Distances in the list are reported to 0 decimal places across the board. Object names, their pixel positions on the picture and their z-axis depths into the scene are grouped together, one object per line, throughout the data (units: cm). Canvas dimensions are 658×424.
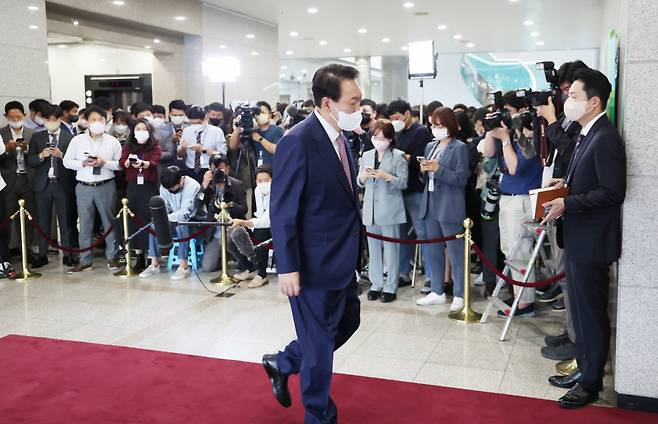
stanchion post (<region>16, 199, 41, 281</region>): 721
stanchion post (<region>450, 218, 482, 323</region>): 539
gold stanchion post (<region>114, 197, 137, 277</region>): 731
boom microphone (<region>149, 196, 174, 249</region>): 618
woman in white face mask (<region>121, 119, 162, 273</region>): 740
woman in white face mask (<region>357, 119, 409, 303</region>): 593
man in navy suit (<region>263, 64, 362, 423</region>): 312
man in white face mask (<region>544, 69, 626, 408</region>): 349
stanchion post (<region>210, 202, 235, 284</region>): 681
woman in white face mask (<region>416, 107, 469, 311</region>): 564
